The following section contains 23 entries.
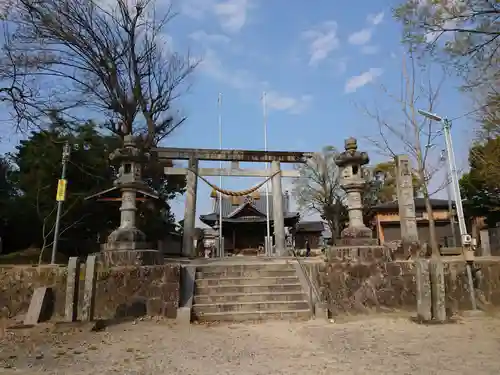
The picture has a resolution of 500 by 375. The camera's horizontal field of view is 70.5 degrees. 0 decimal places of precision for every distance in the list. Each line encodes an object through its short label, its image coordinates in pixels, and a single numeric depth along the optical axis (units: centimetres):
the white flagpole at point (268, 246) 1926
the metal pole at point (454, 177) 956
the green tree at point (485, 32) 596
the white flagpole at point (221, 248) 1941
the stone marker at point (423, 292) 750
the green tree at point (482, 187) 1644
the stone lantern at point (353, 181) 979
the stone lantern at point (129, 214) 864
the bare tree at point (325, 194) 3247
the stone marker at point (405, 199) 1098
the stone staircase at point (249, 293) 804
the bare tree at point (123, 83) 1498
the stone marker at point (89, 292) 731
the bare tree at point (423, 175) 1704
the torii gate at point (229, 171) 1608
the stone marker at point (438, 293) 745
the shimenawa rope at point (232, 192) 1604
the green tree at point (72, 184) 1454
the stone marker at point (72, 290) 725
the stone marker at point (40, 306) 750
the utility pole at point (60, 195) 1043
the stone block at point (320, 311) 796
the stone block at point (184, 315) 770
